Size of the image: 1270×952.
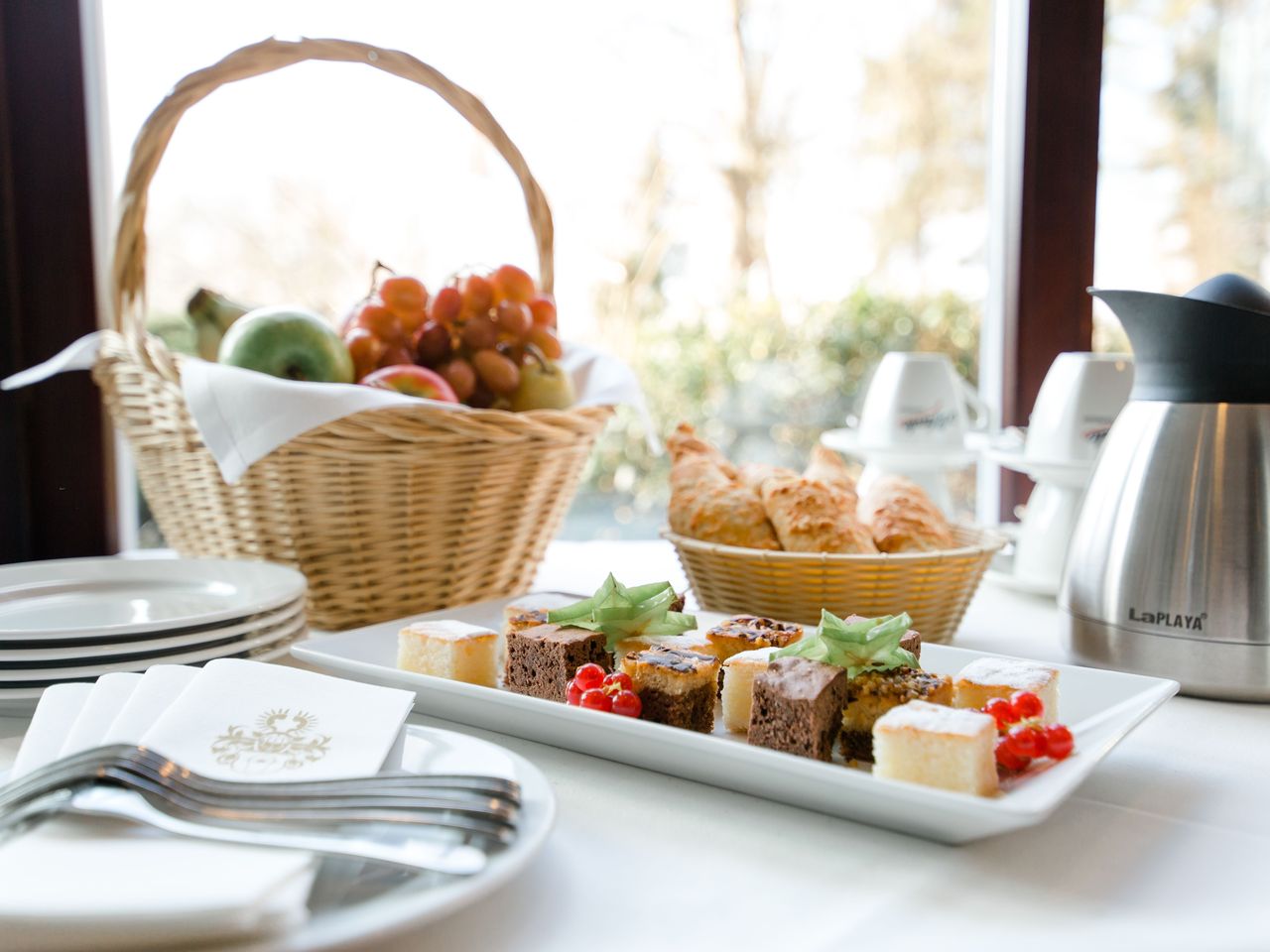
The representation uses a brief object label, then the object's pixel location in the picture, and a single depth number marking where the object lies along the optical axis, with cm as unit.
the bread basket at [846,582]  94
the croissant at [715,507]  102
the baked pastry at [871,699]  66
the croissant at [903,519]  101
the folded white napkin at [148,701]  58
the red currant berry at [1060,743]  62
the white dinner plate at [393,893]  40
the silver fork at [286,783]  49
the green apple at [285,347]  107
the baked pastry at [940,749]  55
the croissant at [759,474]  110
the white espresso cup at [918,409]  130
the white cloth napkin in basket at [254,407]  92
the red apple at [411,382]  108
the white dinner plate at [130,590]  92
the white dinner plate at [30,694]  74
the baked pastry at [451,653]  77
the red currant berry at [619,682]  70
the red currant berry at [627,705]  69
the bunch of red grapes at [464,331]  118
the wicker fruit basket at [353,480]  100
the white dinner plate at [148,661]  75
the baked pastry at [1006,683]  67
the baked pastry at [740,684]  71
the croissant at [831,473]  107
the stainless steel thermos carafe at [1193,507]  80
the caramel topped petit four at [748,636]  79
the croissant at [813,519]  97
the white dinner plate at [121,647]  75
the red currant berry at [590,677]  71
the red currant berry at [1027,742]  61
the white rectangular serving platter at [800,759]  54
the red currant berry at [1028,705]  64
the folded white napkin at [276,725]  55
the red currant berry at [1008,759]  61
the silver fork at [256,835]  44
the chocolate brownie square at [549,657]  75
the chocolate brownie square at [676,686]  69
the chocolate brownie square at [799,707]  63
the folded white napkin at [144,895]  39
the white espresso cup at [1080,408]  115
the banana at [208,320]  125
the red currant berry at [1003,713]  64
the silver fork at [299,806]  47
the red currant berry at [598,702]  70
